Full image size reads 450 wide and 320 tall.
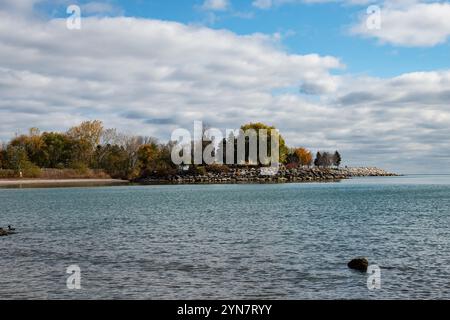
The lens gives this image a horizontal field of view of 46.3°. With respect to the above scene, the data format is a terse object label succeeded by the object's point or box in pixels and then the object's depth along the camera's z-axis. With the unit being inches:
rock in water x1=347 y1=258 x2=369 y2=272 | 897.0
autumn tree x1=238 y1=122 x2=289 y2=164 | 6264.8
